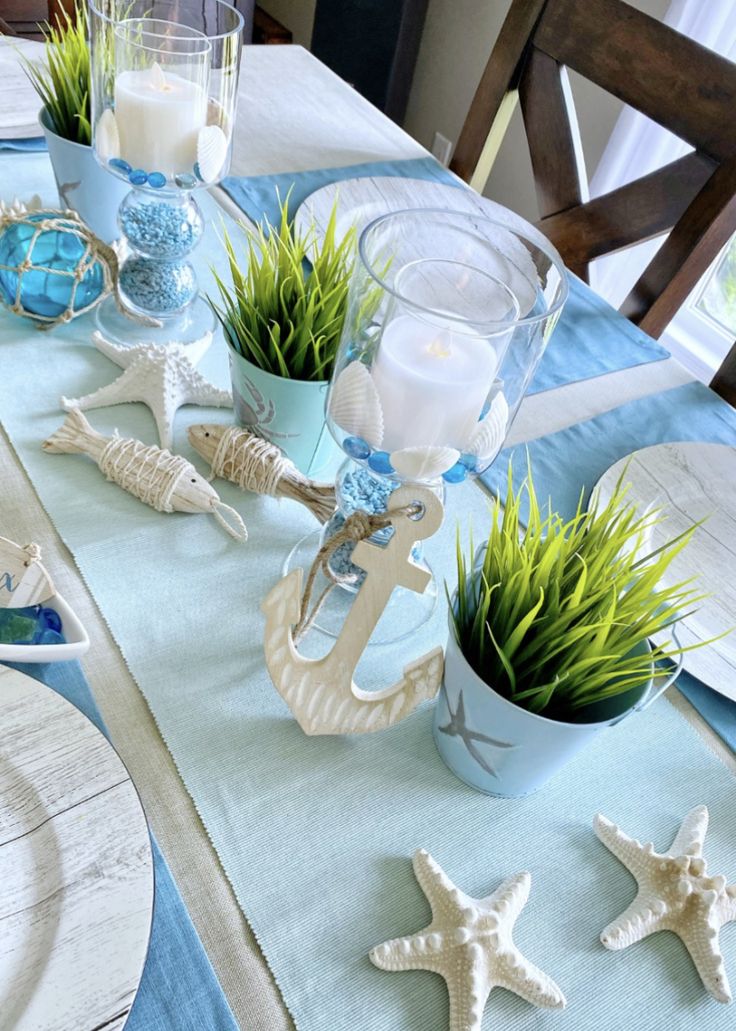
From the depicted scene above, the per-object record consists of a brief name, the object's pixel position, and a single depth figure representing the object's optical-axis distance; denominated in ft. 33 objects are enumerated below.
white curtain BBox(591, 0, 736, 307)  5.42
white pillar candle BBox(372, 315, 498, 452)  1.67
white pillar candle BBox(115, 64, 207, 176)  2.28
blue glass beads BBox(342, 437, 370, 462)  1.79
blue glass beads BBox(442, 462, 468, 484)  1.81
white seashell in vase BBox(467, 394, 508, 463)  1.77
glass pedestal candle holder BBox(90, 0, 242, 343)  2.29
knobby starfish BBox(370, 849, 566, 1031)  1.45
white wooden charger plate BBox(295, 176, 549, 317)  3.23
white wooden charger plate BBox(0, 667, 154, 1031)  1.28
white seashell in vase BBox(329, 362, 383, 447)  1.73
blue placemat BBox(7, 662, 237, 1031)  1.38
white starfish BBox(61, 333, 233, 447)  2.34
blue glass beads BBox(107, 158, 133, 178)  2.36
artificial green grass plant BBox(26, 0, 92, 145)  2.67
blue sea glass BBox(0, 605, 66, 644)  1.74
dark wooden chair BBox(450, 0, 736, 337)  3.44
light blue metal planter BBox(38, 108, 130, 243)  2.68
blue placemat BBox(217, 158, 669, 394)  3.08
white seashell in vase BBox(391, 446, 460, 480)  1.70
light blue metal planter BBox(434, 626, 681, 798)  1.59
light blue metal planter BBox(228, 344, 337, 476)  2.15
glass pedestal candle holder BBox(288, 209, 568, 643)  1.66
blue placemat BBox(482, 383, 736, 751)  2.60
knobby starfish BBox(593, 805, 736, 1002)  1.60
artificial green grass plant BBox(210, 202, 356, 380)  2.15
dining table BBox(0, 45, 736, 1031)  1.49
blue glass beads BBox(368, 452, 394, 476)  1.77
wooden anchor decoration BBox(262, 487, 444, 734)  1.66
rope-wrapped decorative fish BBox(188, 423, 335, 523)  2.14
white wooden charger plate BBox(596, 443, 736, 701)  2.17
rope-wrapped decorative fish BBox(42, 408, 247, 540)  2.14
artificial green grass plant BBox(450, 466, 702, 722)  1.59
